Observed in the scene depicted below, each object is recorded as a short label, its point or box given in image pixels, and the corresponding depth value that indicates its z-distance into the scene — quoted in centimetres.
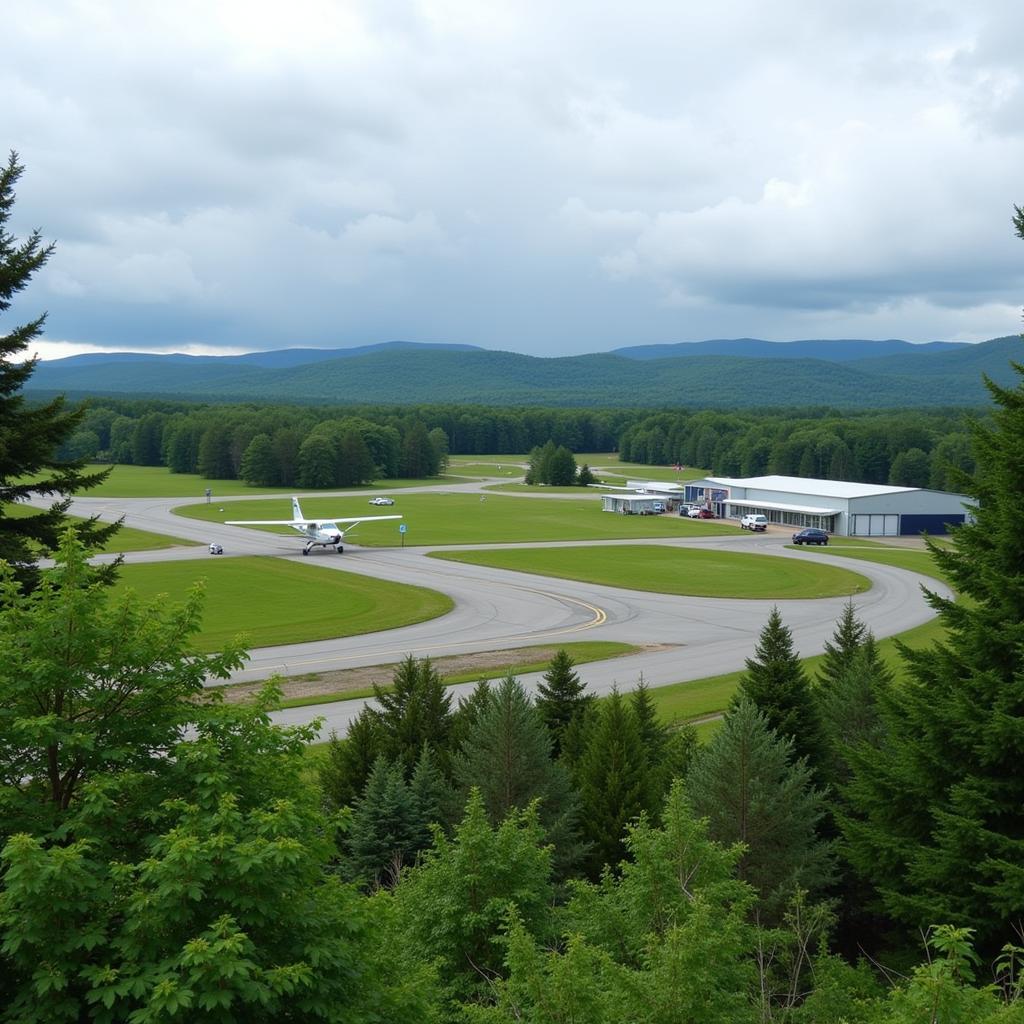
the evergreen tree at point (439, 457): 19250
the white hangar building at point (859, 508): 10512
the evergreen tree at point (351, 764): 2458
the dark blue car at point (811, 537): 9631
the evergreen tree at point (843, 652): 3138
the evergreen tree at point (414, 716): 2605
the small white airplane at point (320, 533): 8488
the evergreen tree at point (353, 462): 16838
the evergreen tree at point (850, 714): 2338
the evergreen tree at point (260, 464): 16700
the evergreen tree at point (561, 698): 2878
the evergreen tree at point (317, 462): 16438
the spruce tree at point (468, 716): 2628
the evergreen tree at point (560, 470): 17189
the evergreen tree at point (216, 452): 17962
